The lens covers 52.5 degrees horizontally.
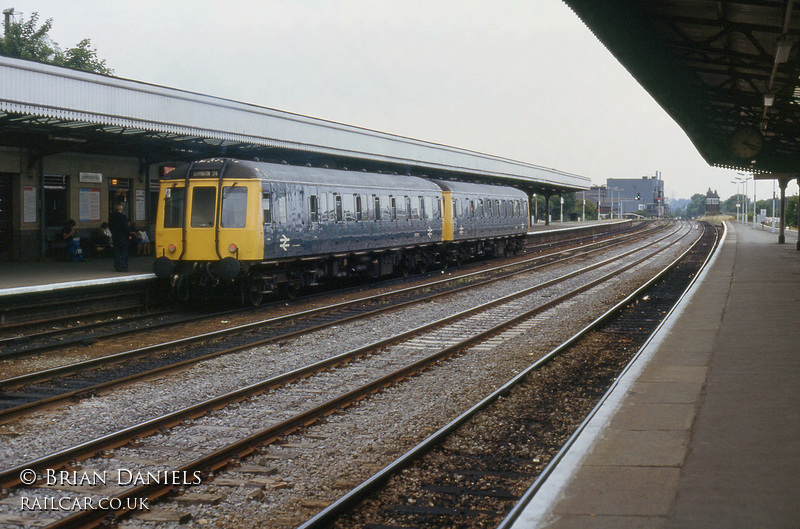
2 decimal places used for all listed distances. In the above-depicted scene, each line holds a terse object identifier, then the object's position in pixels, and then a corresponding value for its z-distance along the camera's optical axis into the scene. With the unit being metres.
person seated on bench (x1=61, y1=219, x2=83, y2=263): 20.38
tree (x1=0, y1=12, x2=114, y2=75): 51.44
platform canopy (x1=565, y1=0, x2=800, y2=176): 11.12
